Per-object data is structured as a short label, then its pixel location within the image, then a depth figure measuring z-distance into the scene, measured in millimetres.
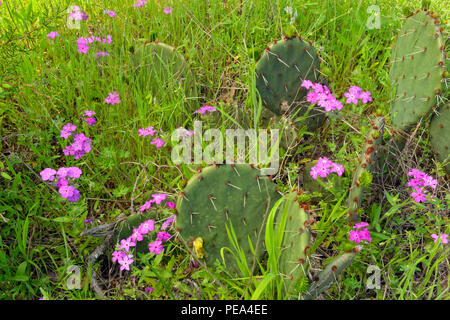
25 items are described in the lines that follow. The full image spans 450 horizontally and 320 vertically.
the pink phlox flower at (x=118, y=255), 1188
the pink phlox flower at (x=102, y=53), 1450
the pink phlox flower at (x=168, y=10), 1587
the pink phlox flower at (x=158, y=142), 1304
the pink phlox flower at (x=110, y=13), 1563
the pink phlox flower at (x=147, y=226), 1191
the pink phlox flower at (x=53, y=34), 1485
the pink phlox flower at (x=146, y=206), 1208
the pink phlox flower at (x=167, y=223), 1205
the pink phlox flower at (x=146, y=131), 1320
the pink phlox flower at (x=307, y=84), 1349
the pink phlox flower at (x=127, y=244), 1181
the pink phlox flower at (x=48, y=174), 1245
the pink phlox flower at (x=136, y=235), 1183
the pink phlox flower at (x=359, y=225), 1187
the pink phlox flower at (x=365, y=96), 1361
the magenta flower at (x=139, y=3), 1592
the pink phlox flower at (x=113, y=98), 1370
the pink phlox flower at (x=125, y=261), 1180
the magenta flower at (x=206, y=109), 1373
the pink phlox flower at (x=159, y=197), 1195
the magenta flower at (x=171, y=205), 1235
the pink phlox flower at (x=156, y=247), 1199
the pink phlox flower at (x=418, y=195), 1244
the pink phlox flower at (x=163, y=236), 1210
